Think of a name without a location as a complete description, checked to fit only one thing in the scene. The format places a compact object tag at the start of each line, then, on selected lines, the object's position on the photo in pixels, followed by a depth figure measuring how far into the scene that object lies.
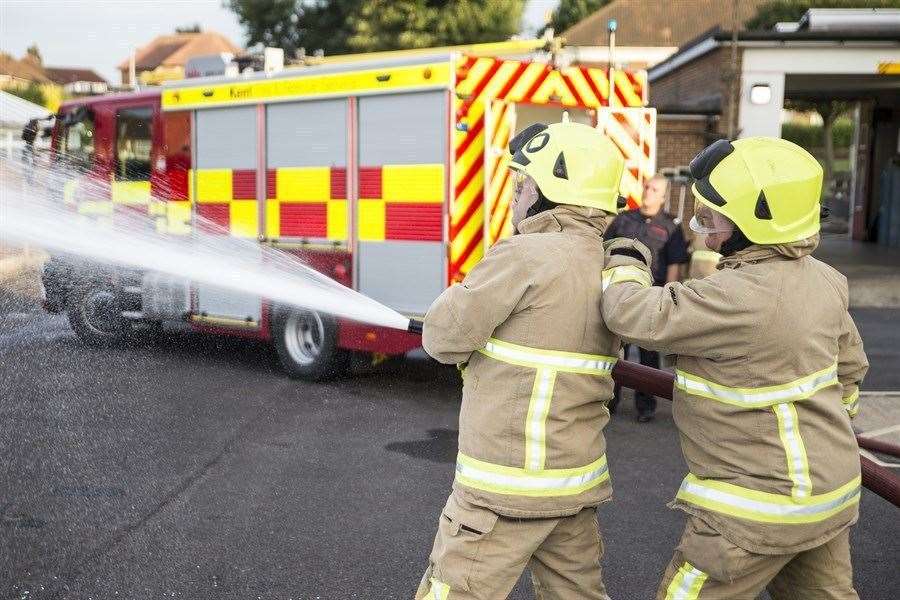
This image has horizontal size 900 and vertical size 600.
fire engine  6.76
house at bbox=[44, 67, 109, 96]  70.75
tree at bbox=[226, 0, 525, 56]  30.78
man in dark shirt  6.46
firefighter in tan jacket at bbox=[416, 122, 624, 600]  2.39
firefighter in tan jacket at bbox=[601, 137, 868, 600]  2.26
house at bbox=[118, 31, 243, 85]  72.62
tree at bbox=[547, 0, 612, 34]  51.34
